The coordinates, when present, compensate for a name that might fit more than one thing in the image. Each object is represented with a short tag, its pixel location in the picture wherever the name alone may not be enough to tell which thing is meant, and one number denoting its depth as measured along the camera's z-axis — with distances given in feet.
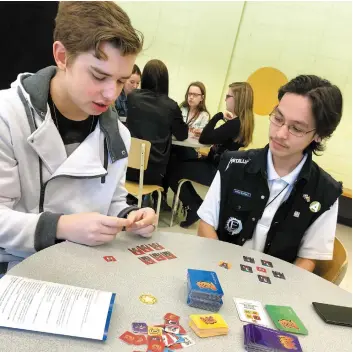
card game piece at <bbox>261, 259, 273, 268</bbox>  4.15
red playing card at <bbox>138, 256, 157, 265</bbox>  3.60
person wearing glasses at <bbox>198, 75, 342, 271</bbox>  4.79
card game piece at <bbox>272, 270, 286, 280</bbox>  3.94
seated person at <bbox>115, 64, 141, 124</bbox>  12.74
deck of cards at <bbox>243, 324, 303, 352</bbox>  2.66
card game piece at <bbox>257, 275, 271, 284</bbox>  3.76
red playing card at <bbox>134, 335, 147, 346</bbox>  2.52
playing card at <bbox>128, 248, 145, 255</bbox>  3.76
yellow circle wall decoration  15.28
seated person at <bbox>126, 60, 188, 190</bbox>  9.71
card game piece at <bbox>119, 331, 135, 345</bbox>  2.52
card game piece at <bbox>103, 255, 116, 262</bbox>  3.49
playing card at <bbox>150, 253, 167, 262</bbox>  3.72
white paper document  2.42
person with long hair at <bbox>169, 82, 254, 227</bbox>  11.04
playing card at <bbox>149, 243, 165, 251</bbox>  3.95
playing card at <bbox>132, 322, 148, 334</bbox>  2.64
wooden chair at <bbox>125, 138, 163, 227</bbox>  8.44
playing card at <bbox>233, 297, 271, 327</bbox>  3.06
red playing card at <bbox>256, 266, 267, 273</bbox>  3.98
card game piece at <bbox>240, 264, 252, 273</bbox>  3.90
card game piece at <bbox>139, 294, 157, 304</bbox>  3.00
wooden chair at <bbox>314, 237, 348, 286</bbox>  4.41
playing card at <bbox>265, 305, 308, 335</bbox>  3.04
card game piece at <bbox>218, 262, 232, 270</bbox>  3.87
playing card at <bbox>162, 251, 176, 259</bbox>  3.82
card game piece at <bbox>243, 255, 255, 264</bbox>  4.12
